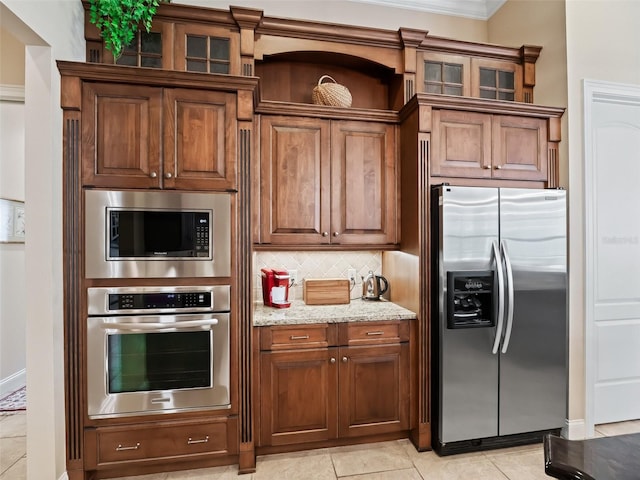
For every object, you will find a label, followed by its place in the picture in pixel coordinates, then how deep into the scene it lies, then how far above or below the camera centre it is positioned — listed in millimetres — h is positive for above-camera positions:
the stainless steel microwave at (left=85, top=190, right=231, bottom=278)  2016 +11
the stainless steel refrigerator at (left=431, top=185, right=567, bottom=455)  2314 -529
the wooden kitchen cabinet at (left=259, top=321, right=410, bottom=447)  2279 -978
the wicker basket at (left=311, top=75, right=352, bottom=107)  2627 +1060
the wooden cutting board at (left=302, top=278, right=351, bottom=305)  2719 -437
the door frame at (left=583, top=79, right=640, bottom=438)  2570 -15
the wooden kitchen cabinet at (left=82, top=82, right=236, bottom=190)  2047 +592
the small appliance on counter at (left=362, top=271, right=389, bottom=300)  2941 -431
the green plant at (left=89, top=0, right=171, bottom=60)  2033 +1301
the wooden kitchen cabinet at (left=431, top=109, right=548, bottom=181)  2465 +646
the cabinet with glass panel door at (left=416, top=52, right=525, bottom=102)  2820 +1301
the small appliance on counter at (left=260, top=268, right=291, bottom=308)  2555 -382
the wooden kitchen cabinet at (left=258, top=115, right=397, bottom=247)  2545 +399
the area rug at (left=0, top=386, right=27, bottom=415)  2922 -1440
